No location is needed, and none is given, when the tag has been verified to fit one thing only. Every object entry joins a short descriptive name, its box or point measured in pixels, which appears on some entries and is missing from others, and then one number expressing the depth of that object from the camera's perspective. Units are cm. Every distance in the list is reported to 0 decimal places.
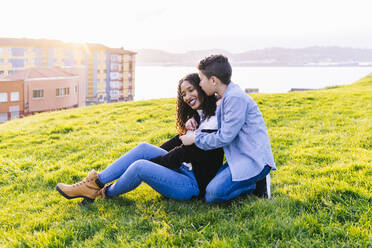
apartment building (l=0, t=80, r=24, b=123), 4278
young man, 320
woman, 344
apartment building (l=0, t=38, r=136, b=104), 6278
